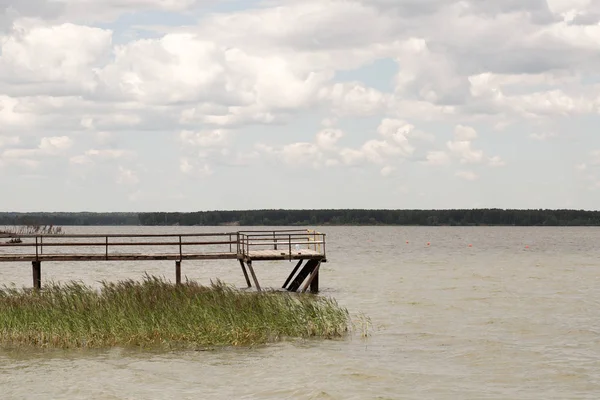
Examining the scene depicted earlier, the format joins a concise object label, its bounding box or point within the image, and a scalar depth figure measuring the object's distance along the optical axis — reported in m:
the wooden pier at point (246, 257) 36.41
